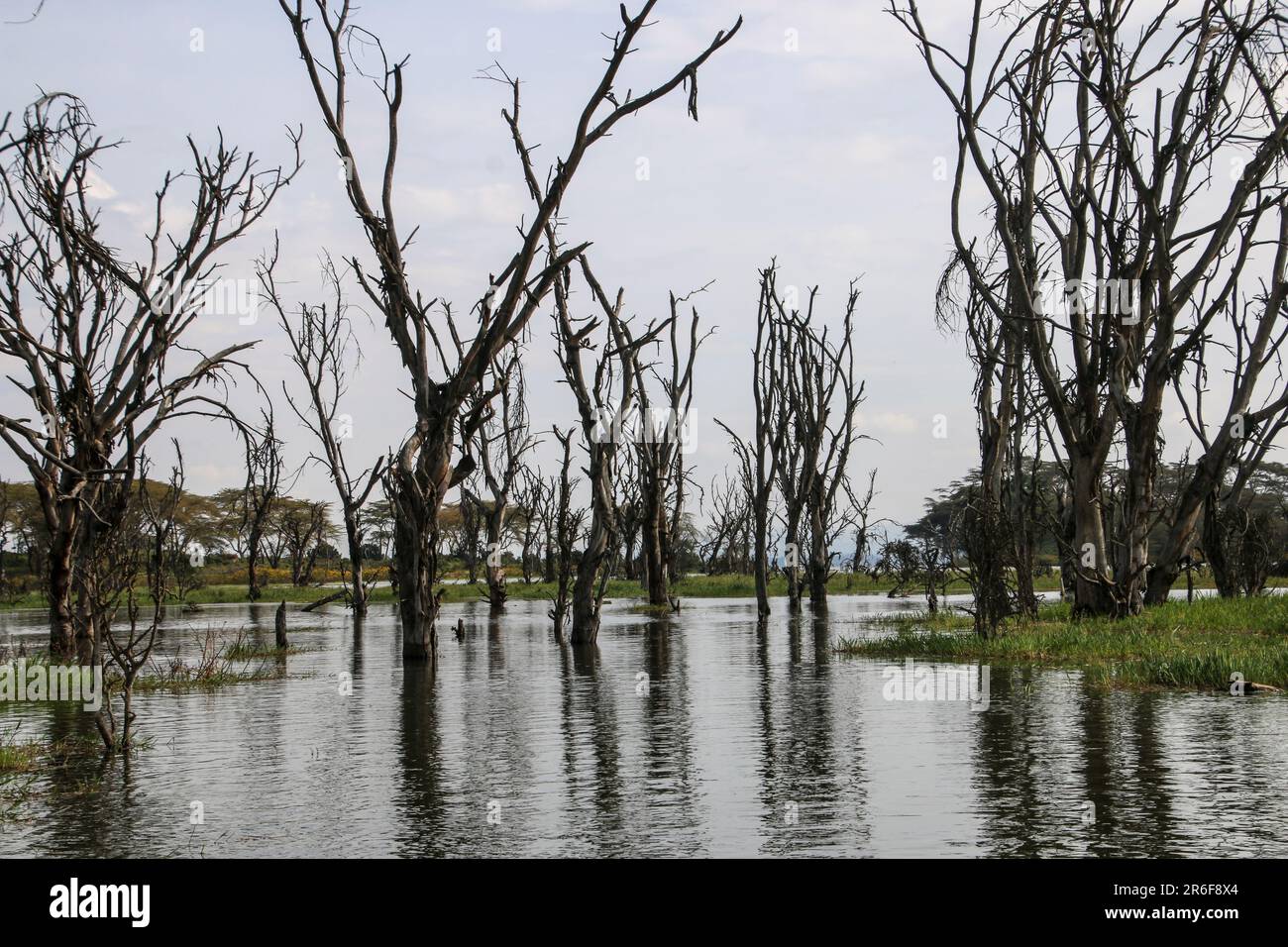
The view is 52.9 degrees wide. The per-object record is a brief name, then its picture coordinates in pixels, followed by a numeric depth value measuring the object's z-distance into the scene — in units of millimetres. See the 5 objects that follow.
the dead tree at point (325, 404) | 34344
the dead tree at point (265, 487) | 44906
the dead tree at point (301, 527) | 50069
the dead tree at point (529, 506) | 48031
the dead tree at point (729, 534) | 57344
